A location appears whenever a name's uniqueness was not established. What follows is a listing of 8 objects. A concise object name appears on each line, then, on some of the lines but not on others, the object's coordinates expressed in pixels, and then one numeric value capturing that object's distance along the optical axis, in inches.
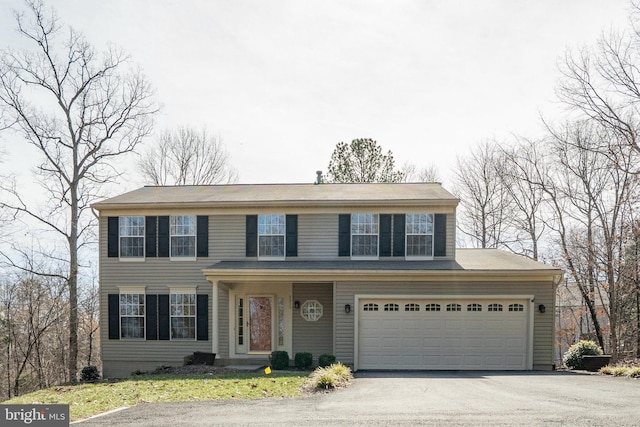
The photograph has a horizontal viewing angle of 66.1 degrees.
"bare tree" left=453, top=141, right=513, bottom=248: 1083.7
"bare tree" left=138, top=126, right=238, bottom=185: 1182.9
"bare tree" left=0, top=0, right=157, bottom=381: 745.0
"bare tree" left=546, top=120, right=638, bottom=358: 834.2
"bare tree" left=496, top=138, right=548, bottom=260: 1000.2
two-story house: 560.4
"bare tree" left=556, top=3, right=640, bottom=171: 638.5
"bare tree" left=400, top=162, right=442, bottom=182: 1245.0
